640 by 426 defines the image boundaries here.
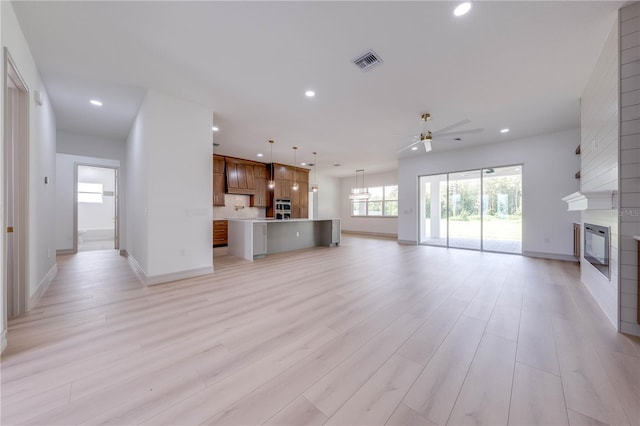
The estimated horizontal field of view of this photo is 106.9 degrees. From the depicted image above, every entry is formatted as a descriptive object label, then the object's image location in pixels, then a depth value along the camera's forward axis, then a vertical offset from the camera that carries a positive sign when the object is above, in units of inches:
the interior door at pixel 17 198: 95.6 +5.4
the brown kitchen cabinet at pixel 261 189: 340.2 +33.1
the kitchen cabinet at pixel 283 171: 348.2 +59.9
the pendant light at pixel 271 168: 339.1 +62.1
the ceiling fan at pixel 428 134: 165.6 +56.0
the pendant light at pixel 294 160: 271.9 +72.2
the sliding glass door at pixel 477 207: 241.4 +4.9
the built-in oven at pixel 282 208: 347.3 +5.2
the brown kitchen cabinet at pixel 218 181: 296.8 +38.9
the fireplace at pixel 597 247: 101.4 -16.8
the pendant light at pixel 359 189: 411.0 +44.6
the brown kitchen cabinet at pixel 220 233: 292.0 -26.9
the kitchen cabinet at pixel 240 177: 309.7 +46.9
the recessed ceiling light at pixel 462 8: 80.0 +70.1
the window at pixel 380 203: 420.2 +15.6
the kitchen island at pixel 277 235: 216.1 -25.4
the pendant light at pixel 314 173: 303.5 +70.4
